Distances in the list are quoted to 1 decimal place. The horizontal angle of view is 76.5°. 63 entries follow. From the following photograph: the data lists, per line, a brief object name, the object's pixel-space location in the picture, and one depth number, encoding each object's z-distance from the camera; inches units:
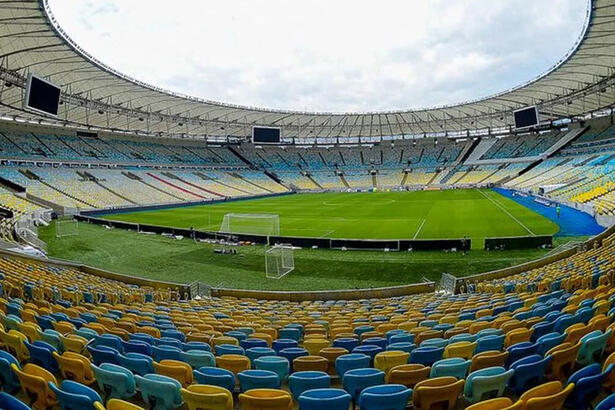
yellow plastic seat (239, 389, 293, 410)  133.4
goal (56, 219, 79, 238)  1146.5
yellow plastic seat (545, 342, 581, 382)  165.0
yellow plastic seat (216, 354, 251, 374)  194.9
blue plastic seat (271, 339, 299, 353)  252.8
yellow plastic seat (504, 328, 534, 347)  212.1
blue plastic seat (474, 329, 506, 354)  207.3
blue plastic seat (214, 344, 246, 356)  225.1
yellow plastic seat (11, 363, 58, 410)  148.2
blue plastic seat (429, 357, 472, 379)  167.3
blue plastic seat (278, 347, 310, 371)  223.3
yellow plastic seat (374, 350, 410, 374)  194.7
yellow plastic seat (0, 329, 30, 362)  198.7
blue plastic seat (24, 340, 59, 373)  190.9
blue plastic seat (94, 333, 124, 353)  220.9
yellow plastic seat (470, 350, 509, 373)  175.3
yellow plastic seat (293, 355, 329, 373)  201.8
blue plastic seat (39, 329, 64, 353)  218.4
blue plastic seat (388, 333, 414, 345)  246.7
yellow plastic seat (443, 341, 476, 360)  197.5
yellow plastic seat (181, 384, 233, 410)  139.0
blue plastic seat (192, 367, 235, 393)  166.9
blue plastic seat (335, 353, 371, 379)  195.2
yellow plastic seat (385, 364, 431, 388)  165.5
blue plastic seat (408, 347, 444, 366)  194.4
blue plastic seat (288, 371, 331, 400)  163.3
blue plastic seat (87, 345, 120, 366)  194.9
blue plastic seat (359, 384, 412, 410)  135.2
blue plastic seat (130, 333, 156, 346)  238.2
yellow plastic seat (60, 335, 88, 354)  213.5
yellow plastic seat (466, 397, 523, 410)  122.4
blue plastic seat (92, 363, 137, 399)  162.6
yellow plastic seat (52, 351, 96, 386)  176.1
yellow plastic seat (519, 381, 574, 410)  119.0
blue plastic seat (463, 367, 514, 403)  149.5
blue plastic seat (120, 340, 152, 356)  216.9
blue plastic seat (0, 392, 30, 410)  122.3
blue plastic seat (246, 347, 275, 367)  220.8
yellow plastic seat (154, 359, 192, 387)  173.8
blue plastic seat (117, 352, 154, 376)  181.6
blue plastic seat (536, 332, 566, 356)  185.9
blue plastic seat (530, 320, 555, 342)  220.1
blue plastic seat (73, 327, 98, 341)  237.0
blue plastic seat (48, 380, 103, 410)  131.4
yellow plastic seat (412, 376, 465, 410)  143.7
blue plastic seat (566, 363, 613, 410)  134.0
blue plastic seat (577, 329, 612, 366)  169.8
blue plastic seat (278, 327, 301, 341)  293.9
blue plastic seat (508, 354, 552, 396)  157.8
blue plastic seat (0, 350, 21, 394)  163.5
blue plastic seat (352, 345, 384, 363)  223.1
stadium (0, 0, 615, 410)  167.0
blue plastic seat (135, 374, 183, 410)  152.5
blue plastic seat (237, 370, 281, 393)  164.7
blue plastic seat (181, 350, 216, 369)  197.3
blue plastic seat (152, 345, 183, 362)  207.1
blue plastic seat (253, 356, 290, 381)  195.0
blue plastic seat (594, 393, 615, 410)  109.6
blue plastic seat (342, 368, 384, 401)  165.0
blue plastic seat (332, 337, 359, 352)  246.4
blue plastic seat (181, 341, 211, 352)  231.1
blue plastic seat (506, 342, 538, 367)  183.0
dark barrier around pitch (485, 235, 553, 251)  815.1
